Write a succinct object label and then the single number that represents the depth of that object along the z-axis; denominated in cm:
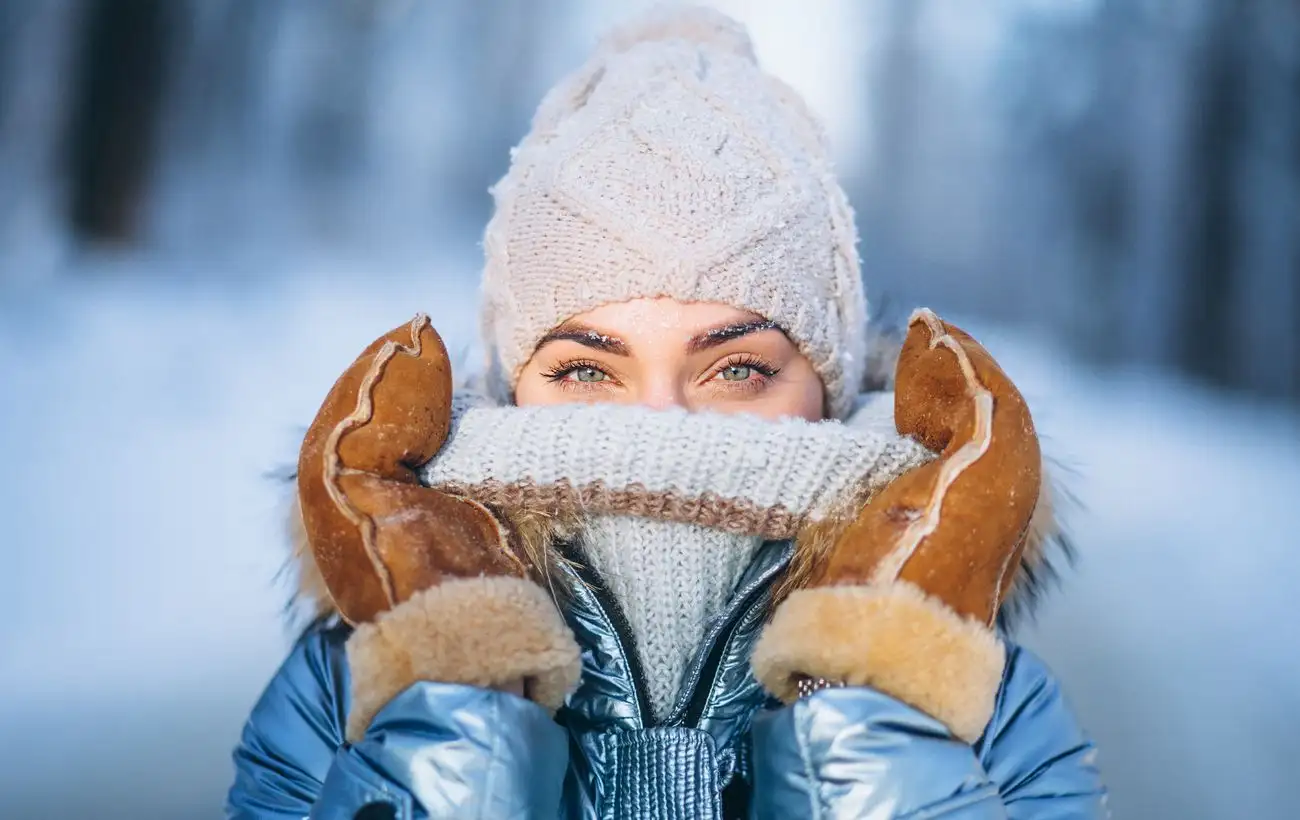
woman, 69
